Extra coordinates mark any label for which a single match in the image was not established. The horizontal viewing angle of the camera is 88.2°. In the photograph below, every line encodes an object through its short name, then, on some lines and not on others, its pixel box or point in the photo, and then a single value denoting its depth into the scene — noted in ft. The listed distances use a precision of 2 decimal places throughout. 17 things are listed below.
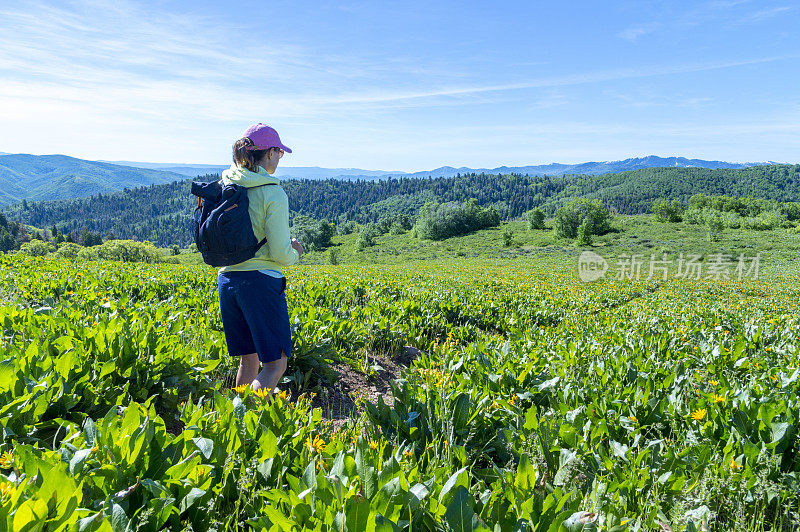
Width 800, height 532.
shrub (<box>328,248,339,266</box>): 236.84
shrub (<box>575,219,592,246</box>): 212.86
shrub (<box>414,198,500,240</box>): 296.30
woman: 9.43
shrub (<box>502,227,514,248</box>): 227.40
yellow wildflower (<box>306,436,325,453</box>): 6.55
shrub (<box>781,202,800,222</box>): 315.58
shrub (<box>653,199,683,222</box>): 259.19
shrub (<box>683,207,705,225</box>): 250.98
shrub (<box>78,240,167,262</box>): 191.01
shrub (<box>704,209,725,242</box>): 191.62
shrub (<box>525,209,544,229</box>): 283.79
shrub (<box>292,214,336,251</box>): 316.54
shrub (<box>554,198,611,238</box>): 237.45
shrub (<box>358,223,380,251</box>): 284.41
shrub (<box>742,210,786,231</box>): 232.45
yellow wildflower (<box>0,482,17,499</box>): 4.59
